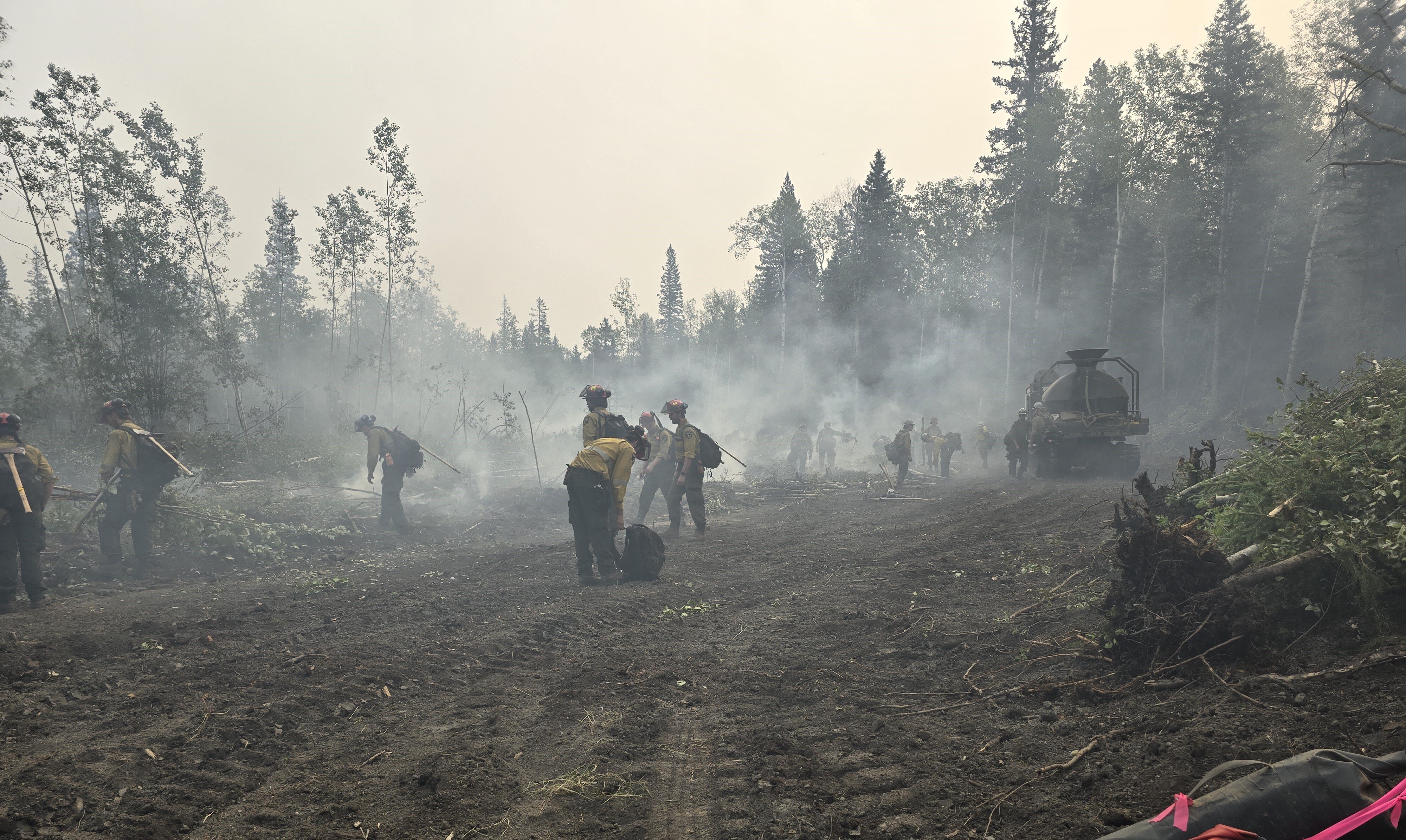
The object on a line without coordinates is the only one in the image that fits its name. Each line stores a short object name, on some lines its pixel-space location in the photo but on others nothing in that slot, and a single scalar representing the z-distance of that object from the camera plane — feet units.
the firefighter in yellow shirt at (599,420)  30.81
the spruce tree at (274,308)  145.38
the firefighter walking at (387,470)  39.88
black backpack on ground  25.68
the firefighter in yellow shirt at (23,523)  22.08
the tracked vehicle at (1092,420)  51.83
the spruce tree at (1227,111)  81.61
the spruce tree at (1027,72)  109.40
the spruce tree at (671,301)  232.32
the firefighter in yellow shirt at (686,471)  34.78
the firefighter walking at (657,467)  38.11
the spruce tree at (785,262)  131.64
